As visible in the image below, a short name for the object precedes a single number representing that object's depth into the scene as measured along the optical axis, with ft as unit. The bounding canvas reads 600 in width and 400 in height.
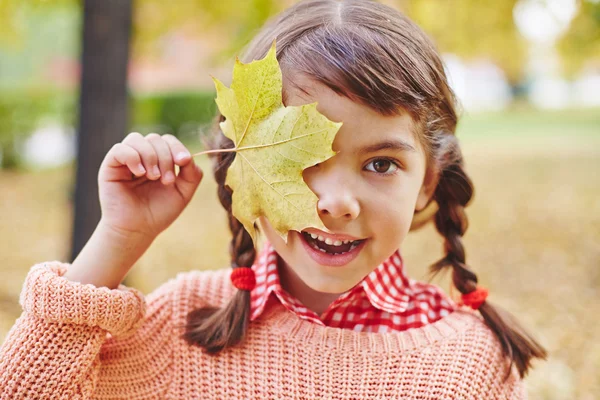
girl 2.16
